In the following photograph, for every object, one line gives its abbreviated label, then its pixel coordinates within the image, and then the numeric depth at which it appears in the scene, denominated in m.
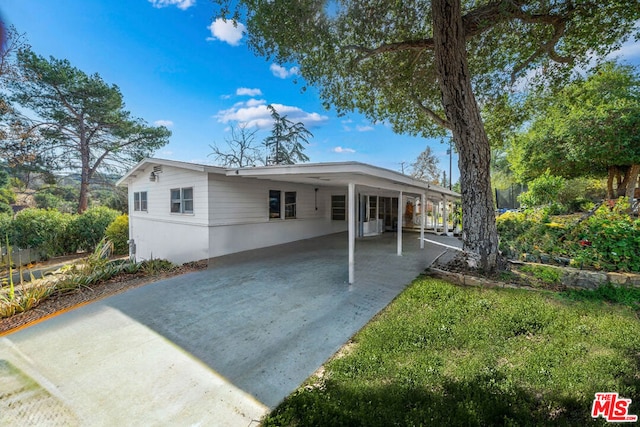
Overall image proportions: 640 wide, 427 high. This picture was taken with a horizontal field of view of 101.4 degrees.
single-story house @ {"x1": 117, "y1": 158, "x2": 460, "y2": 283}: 6.22
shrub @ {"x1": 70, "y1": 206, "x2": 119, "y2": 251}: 13.38
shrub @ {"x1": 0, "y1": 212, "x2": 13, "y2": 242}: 11.21
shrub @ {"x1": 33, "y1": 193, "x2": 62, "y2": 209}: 21.67
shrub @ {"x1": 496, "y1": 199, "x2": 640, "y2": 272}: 4.86
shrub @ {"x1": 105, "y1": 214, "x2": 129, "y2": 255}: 13.24
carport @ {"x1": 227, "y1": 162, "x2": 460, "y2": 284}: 4.82
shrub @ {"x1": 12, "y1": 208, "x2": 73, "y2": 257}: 11.70
